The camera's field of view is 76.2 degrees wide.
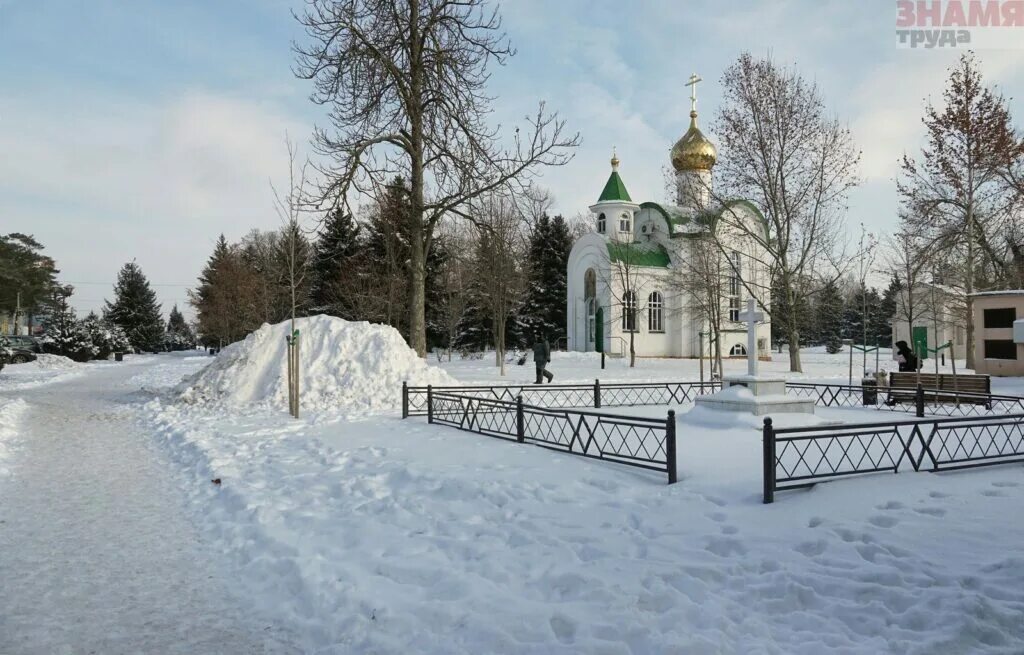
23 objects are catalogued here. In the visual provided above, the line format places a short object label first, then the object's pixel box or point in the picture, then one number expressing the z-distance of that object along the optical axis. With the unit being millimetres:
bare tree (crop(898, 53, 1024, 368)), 30422
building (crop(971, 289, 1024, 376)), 25531
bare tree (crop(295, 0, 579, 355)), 19000
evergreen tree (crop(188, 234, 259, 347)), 44406
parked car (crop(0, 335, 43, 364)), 36806
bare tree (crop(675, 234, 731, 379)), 29562
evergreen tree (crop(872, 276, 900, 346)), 64250
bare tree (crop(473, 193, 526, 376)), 32406
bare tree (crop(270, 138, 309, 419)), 14538
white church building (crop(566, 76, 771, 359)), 39031
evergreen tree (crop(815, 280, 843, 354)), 47588
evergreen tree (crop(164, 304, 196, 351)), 74688
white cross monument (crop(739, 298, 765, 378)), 13633
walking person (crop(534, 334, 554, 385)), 22803
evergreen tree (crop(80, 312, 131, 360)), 47625
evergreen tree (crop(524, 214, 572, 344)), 46906
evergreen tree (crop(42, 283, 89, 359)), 42875
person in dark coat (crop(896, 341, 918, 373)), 20984
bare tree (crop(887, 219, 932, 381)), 30734
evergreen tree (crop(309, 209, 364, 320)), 38469
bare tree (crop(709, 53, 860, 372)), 29609
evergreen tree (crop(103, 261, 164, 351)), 61500
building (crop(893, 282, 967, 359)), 34531
